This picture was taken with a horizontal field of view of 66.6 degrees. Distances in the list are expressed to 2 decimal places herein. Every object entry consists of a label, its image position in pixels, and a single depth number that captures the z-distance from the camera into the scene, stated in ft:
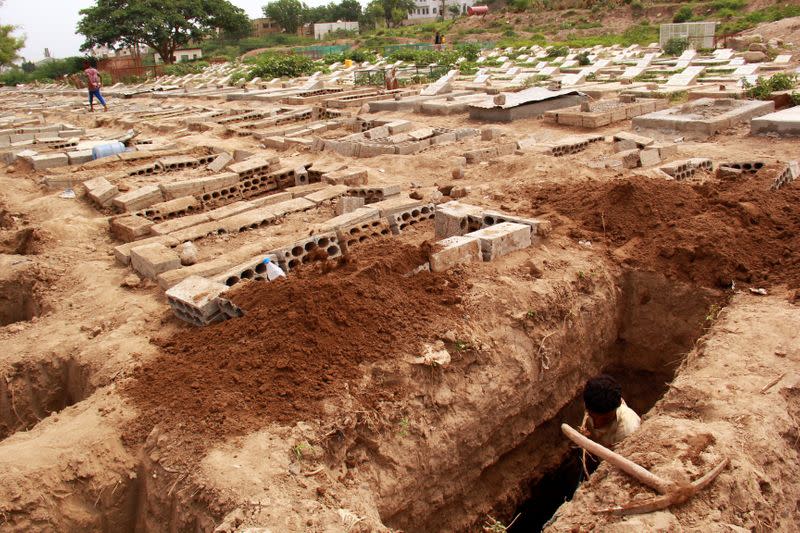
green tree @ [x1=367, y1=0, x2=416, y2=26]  197.77
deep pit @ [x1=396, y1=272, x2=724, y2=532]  18.12
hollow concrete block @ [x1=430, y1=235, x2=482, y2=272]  18.69
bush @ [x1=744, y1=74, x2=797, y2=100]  40.50
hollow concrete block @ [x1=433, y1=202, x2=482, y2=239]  22.25
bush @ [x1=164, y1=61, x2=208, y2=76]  114.27
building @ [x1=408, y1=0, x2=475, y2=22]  255.91
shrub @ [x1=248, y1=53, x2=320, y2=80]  86.28
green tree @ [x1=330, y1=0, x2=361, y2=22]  227.81
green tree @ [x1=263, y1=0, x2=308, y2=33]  212.43
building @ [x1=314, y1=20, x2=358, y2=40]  199.45
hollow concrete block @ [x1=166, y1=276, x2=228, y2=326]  17.13
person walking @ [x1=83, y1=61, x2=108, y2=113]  59.42
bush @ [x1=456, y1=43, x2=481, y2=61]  87.30
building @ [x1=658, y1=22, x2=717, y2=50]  77.25
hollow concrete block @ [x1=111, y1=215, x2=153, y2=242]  25.38
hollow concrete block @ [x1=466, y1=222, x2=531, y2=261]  19.61
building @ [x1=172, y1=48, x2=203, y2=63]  158.65
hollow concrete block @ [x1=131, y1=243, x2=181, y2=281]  21.07
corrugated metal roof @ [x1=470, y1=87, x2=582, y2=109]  43.11
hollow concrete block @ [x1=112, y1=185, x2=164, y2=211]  29.01
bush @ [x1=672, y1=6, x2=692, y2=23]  106.32
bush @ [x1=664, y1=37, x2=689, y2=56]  72.38
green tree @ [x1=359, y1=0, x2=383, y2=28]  209.37
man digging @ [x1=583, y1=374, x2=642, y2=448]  13.37
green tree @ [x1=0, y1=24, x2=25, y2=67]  154.10
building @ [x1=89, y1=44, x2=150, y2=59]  143.95
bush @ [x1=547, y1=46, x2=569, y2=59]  80.53
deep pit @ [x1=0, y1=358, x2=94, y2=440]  17.29
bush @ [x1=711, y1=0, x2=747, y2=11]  105.81
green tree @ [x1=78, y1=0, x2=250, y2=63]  131.54
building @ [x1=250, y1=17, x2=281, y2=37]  223.71
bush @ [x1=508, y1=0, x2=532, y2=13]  141.38
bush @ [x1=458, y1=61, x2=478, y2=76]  76.33
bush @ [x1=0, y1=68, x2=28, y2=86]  145.39
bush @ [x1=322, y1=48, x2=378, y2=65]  100.01
